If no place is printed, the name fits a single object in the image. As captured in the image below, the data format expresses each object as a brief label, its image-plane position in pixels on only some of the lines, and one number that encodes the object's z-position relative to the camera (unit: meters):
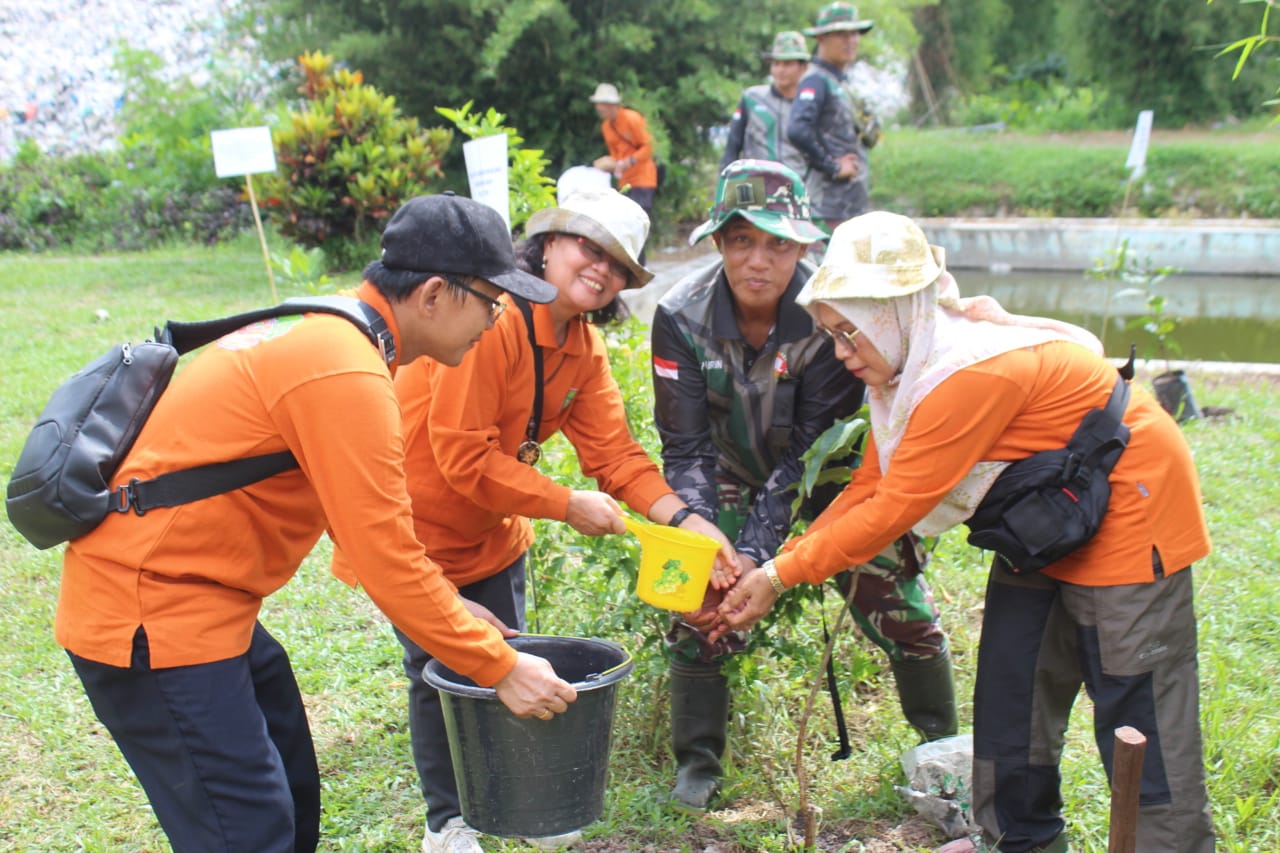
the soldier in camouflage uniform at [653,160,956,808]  3.02
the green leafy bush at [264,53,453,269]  11.10
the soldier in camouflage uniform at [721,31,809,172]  8.66
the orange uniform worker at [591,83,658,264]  11.36
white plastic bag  3.08
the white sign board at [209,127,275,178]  7.79
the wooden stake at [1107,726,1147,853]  1.73
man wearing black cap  2.05
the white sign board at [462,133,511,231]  4.00
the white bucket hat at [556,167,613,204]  4.65
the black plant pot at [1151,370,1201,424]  6.32
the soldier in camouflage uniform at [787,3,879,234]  7.68
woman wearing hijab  2.47
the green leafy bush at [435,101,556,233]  3.75
